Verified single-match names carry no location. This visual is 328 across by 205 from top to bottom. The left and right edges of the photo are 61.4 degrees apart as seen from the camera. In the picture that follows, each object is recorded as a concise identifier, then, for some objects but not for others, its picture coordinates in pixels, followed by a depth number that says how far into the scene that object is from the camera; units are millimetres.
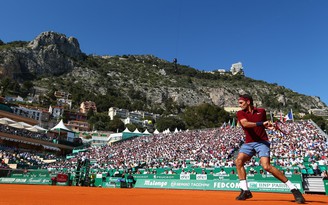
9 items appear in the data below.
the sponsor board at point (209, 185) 14011
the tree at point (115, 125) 95875
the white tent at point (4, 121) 40853
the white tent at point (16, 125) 41300
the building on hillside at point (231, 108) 146275
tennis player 5328
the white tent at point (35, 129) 42753
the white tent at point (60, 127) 54094
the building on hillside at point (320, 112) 149900
